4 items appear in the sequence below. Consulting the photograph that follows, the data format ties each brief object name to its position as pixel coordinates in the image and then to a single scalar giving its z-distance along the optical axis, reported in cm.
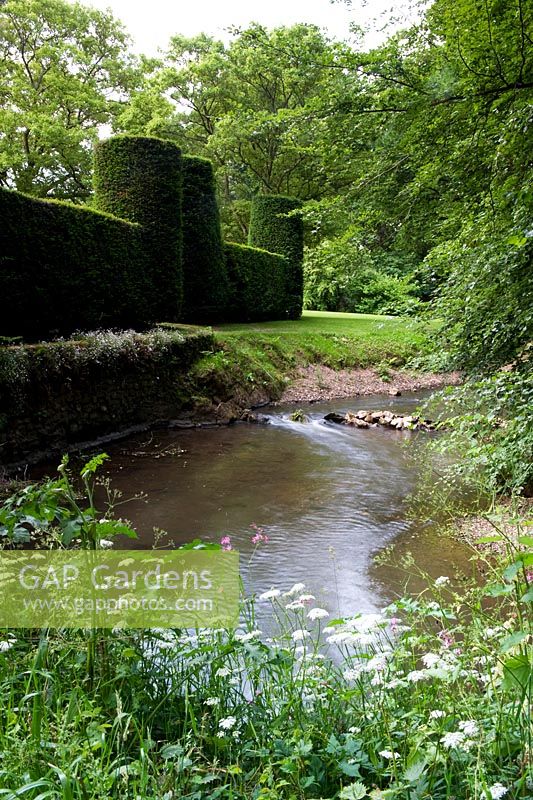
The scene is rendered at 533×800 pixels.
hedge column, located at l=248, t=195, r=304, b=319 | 1827
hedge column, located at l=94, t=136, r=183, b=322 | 1134
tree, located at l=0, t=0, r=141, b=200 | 2031
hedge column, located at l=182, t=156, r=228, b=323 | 1334
